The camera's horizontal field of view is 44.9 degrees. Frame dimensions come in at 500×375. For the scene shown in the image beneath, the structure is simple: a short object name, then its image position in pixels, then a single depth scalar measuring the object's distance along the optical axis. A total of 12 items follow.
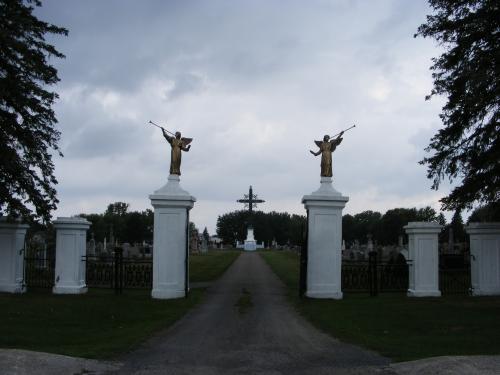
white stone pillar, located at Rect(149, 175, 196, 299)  17.59
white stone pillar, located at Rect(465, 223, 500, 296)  18.66
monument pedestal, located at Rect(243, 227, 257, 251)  84.90
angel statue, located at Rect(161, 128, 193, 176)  18.50
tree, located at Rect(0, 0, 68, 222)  18.64
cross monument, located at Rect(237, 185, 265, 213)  83.62
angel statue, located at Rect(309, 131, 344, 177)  18.42
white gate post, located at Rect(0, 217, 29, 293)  18.25
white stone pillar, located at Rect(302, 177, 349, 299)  17.77
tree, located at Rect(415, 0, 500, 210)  16.45
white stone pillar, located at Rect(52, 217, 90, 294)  18.28
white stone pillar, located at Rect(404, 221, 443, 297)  18.41
